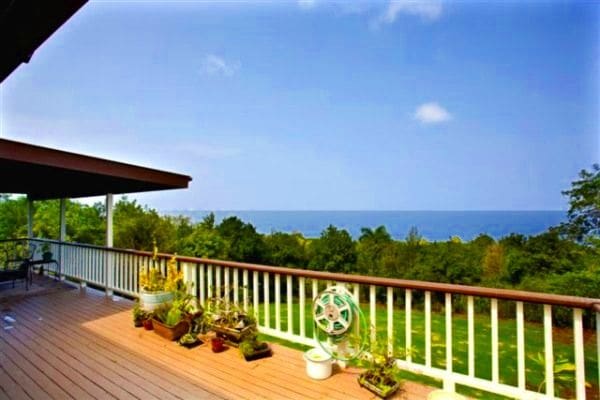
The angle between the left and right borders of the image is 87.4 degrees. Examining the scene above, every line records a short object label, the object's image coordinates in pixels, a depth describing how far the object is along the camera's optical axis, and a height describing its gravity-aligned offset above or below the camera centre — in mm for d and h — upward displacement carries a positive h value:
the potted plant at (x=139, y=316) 4062 -1421
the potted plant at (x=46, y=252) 7381 -1071
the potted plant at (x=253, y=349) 3102 -1432
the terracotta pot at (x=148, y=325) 3975 -1496
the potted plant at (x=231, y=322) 3377 -1283
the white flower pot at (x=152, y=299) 4043 -1199
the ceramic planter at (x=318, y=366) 2744 -1408
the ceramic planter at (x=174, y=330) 3623 -1434
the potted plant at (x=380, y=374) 2502 -1382
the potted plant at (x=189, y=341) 3449 -1486
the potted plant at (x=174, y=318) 3637 -1321
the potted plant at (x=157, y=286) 4055 -1063
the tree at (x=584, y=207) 9367 -88
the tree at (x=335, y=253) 14391 -2200
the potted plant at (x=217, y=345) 3307 -1467
